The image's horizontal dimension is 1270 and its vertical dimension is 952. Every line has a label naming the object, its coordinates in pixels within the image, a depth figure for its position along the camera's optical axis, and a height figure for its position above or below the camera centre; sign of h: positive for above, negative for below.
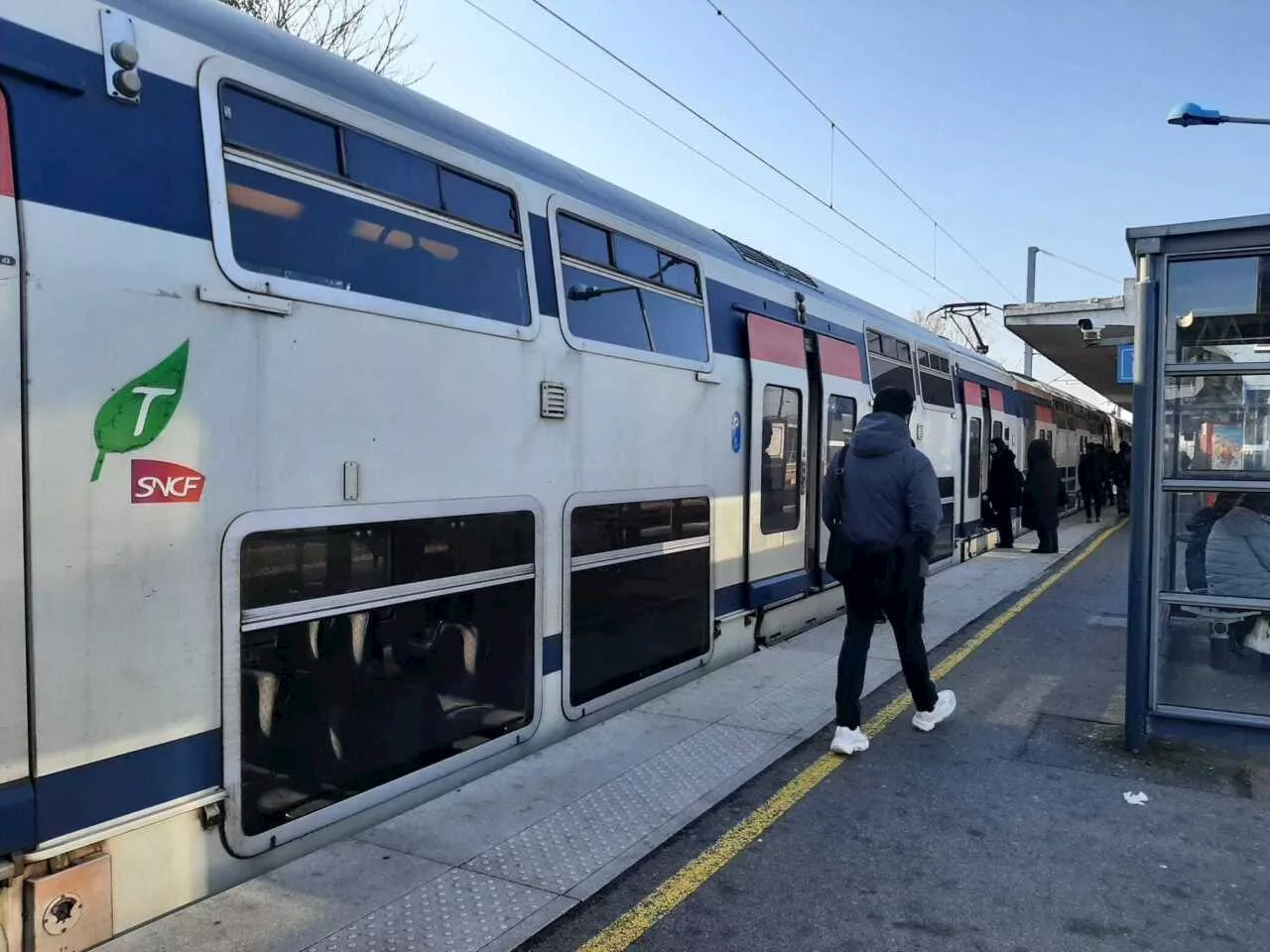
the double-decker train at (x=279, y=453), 2.48 +0.00
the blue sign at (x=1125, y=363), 5.01 +0.52
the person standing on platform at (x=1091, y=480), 19.95 -0.48
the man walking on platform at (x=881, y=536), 4.63 -0.40
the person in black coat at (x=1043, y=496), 12.88 -0.54
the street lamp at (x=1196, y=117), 11.91 +4.47
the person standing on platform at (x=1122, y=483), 21.78 -0.60
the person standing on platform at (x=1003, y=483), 13.30 -0.38
